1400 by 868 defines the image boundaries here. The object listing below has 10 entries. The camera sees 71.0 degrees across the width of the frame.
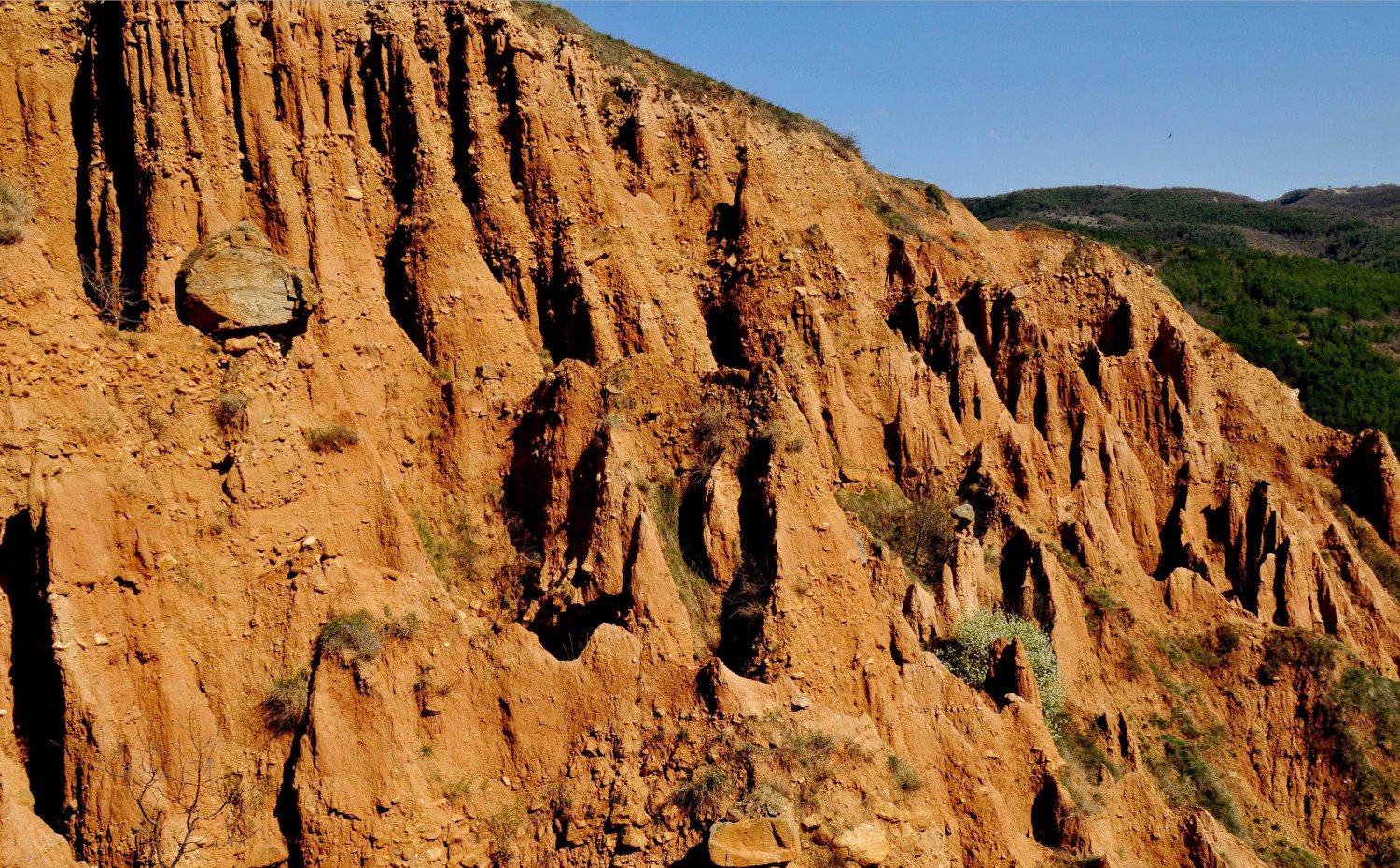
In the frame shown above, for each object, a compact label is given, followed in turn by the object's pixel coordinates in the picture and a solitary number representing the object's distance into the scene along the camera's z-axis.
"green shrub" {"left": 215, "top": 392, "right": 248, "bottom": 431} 15.45
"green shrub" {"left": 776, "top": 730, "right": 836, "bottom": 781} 14.99
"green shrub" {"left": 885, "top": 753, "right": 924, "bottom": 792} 16.25
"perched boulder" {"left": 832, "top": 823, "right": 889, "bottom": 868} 14.44
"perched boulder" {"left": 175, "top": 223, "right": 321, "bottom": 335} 16.34
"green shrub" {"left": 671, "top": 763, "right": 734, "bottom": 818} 14.26
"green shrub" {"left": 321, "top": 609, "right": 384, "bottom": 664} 14.30
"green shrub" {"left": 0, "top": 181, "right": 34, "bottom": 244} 14.28
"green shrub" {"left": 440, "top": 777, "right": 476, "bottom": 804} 14.59
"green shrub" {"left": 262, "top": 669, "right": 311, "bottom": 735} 14.04
